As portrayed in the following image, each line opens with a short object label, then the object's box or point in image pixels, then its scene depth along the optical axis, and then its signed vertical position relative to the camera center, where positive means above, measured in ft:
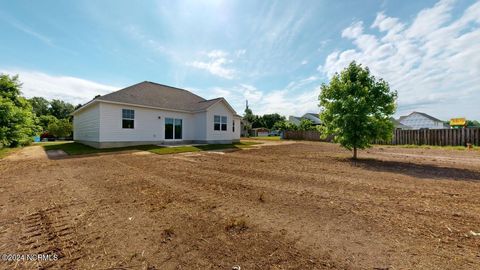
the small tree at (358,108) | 31.60 +4.73
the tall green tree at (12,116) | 38.81 +3.68
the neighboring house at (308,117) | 175.01 +18.22
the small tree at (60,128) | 103.19 +3.30
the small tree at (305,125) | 113.80 +6.63
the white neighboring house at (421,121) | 142.82 +11.98
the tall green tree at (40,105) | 156.95 +23.12
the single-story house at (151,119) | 49.21 +4.80
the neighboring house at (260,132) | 198.96 +4.24
